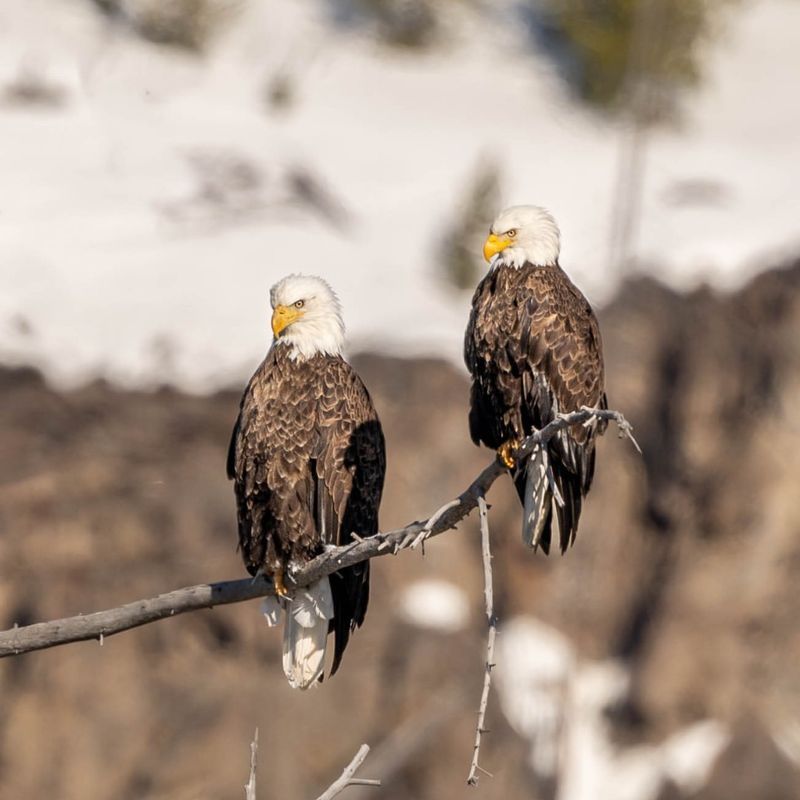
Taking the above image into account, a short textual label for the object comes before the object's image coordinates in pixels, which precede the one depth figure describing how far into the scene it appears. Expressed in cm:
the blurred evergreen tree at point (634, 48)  6581
